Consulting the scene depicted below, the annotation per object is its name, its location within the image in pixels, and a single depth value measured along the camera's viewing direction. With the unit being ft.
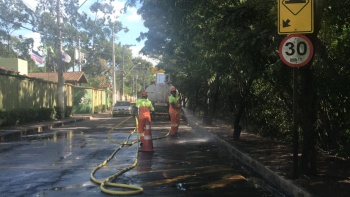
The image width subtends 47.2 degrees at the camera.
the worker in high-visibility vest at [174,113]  53.57
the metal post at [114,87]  165.54
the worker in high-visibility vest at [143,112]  38.93
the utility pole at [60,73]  97.30
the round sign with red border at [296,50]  23.09
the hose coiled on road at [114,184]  21.36
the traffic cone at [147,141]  38.37
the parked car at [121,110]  119.85
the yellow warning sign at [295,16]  23.13
